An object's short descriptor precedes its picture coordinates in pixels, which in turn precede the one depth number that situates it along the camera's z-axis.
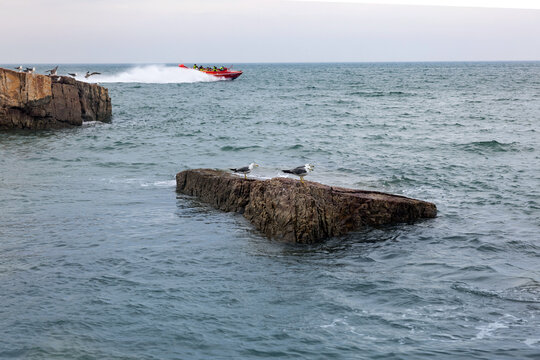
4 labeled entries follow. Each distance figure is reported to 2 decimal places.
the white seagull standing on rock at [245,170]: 16.17
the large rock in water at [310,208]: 13.27
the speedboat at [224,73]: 103.50
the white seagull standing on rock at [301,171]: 14.98
